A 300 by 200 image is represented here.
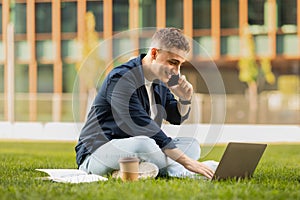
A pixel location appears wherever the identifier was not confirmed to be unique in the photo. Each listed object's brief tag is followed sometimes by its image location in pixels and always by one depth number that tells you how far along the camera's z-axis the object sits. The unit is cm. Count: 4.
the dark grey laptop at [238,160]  678
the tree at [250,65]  3517
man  693
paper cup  698
